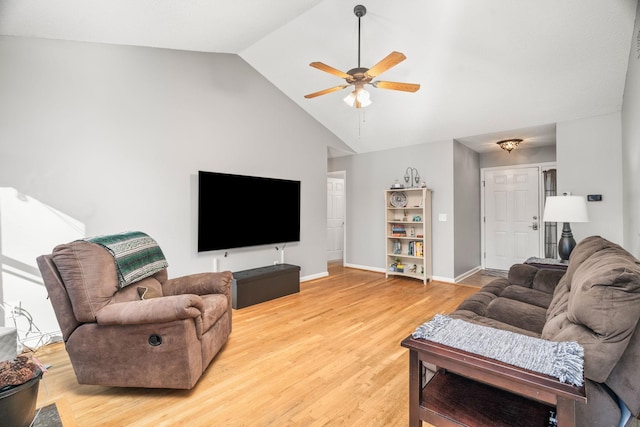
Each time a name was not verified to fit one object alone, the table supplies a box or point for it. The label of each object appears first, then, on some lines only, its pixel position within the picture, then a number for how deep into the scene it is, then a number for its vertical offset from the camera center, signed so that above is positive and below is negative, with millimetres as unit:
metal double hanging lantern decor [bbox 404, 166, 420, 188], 5305 +733
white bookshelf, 5005 -247
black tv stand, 3639 -858
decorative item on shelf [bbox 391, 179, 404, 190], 5209 +576
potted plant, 920 -549
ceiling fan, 2548 +1302
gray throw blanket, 965 -470
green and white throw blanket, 2131 -294
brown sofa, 1006 -418
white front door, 5473 +52
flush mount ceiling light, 4832 +1220
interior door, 6848 -29
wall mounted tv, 3670 +88
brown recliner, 1841 -705
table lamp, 3027 +72
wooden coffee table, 948 -732
